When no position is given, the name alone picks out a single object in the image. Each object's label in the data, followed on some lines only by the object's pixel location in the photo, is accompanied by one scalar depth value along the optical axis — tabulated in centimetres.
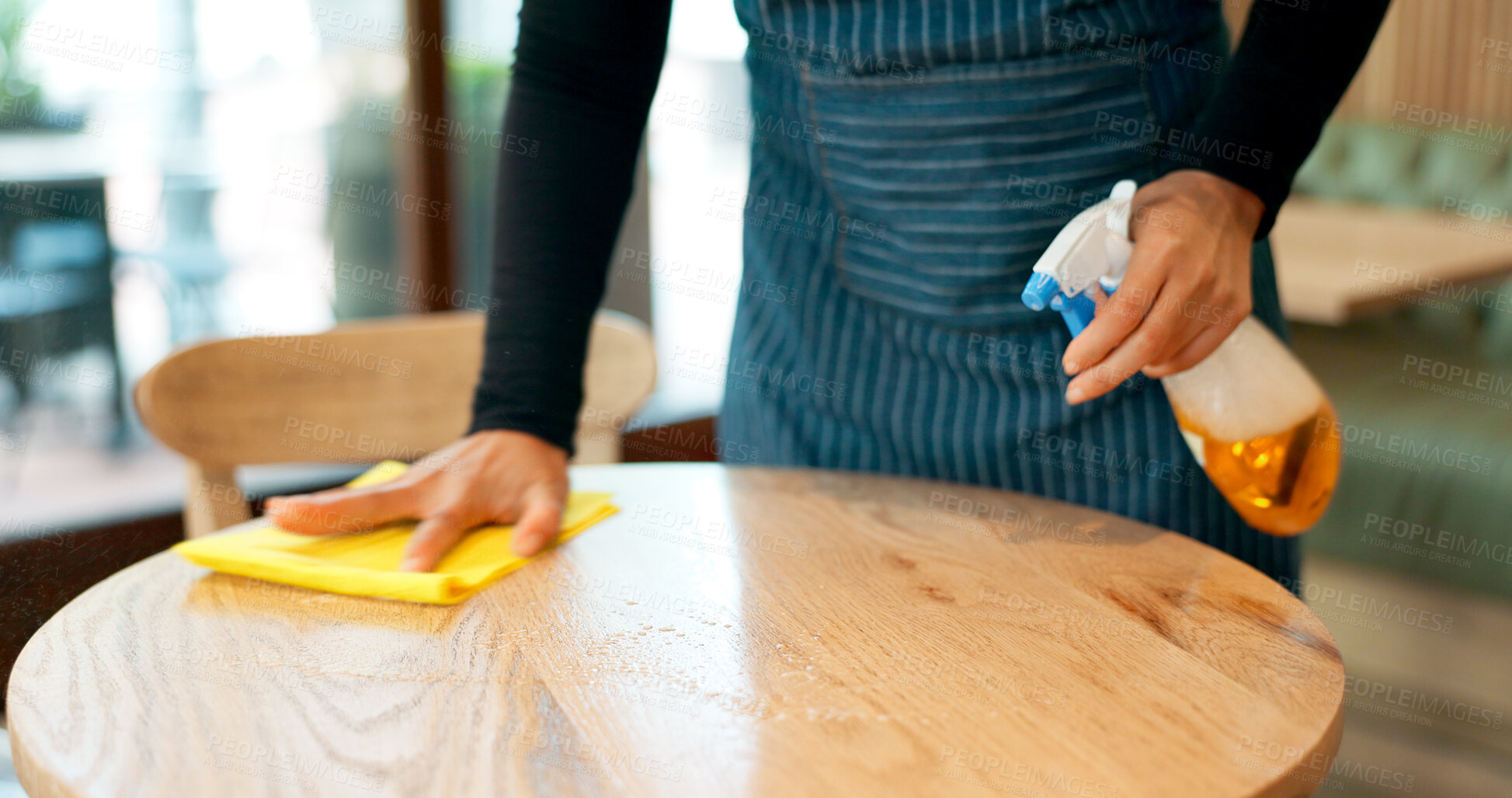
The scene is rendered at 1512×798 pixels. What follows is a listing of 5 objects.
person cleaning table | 72
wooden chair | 107
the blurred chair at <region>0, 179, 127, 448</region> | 201
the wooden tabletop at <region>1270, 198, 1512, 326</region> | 172
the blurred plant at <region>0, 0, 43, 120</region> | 192
